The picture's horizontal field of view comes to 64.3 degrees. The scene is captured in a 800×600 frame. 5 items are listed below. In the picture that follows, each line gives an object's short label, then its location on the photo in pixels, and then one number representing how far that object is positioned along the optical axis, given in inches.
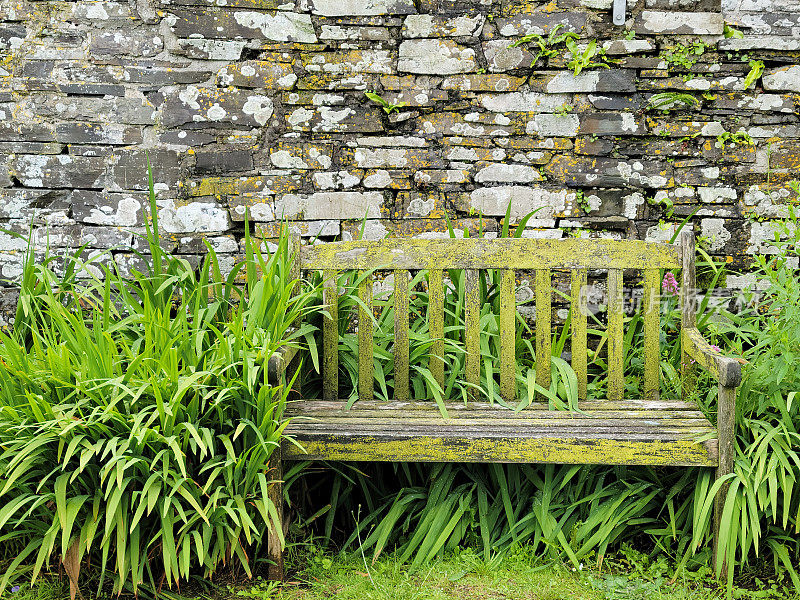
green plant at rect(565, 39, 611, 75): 113.9
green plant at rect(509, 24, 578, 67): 115.0
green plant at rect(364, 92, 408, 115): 116.1
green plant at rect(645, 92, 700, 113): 114.9
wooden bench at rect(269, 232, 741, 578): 82.3
